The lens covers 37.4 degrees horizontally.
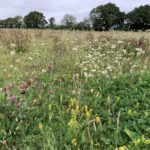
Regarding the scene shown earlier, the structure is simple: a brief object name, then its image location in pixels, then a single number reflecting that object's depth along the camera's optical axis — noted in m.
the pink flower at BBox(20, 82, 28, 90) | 2.58
